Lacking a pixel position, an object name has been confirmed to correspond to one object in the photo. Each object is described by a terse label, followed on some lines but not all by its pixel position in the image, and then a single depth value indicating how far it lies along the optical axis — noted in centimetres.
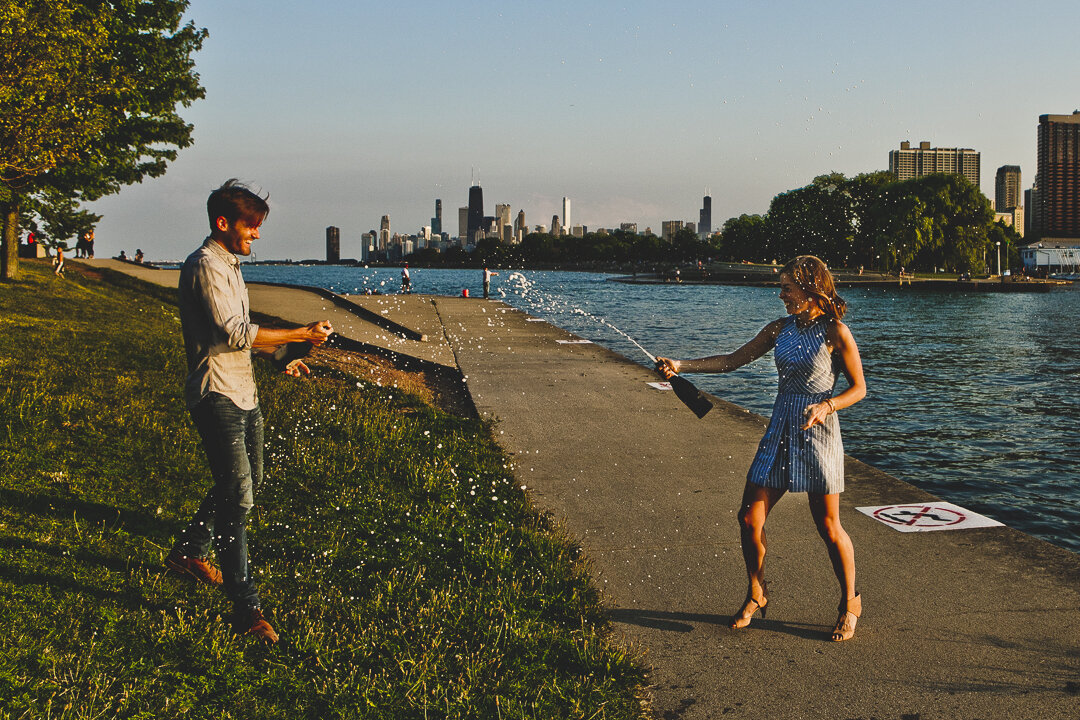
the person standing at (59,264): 2883
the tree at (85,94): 1446
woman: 436
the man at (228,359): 392
